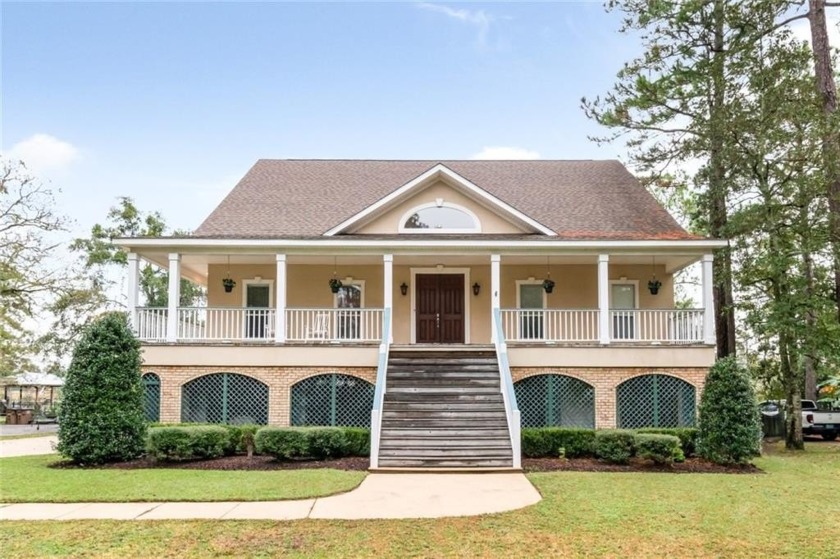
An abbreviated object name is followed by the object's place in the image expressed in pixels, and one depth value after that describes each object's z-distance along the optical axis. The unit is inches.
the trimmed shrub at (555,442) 512.1
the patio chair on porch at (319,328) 621.9
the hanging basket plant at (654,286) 668.1
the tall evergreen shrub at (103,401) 463.2
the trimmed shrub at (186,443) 465.4
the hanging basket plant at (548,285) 661.3
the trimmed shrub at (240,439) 510.9
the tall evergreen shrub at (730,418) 473.1
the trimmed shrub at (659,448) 462.6
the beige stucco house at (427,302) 579.8
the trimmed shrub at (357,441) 507.8
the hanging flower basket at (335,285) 656.4
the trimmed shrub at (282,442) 471.5
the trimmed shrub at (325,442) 482.6
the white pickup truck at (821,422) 820.6
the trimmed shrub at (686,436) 521.7
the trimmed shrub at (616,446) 476.1
